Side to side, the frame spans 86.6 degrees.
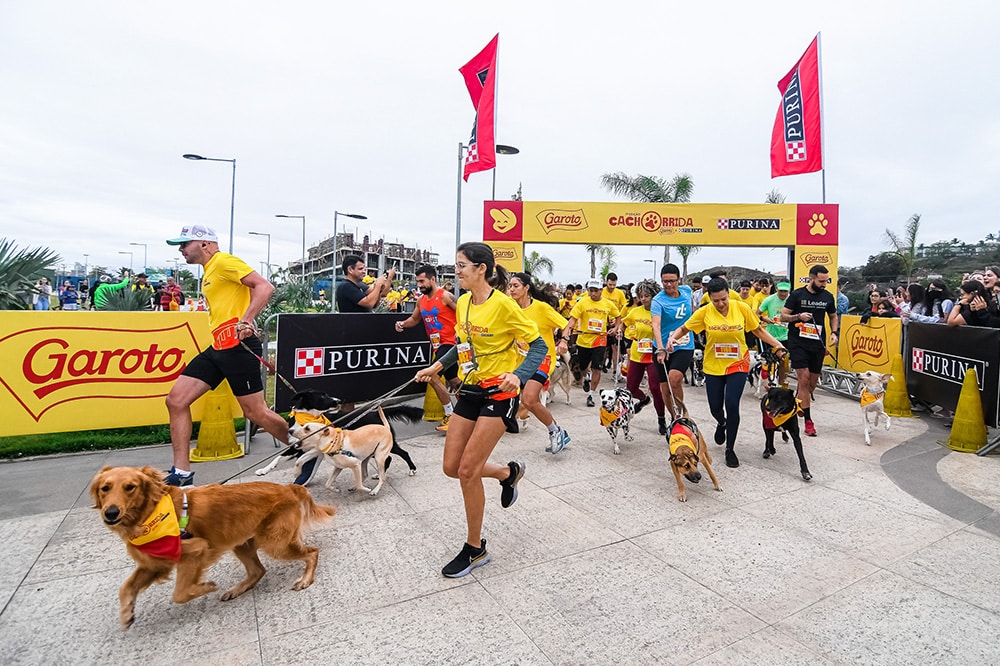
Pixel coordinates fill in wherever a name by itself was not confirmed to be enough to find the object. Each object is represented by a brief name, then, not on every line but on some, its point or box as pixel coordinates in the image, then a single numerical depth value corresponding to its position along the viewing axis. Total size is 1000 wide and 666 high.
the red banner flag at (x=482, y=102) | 12.15
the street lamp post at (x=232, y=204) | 27.48
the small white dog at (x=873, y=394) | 6.54
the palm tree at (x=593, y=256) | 40.34
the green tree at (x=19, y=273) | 6.22
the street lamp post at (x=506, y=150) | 16.50
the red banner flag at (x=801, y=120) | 15.39
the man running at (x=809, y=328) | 6.75
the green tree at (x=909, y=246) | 31.11
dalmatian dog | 5.86
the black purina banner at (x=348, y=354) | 6.08
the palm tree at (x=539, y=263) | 46.06
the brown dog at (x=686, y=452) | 4.41
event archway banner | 16.94
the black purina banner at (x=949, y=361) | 6.31
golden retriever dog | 2.49
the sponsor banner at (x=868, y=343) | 9.78
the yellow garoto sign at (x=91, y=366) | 5.30
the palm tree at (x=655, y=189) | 28.77
